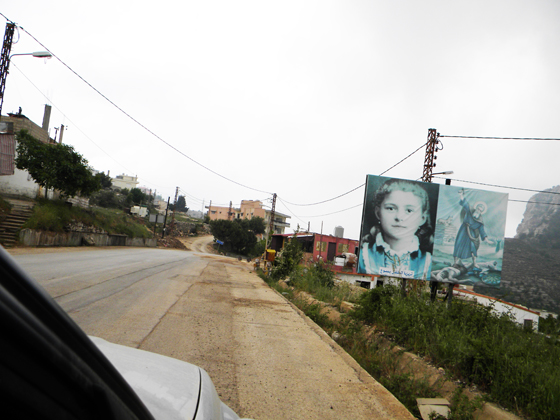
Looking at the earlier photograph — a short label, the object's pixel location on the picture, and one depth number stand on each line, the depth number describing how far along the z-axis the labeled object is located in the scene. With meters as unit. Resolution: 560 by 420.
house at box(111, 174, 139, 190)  118.88
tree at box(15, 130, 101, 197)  21.95
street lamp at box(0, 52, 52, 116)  13.86
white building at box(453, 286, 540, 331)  22.66
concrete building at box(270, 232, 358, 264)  43.03
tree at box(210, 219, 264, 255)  61.97
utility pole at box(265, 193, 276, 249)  40.71
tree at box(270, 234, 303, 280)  18.08
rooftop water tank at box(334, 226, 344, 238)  70.19
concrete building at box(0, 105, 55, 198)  20.88
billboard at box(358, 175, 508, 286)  10.30
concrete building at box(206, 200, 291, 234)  91.46
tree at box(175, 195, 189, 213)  129.00
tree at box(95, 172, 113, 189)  68.59
